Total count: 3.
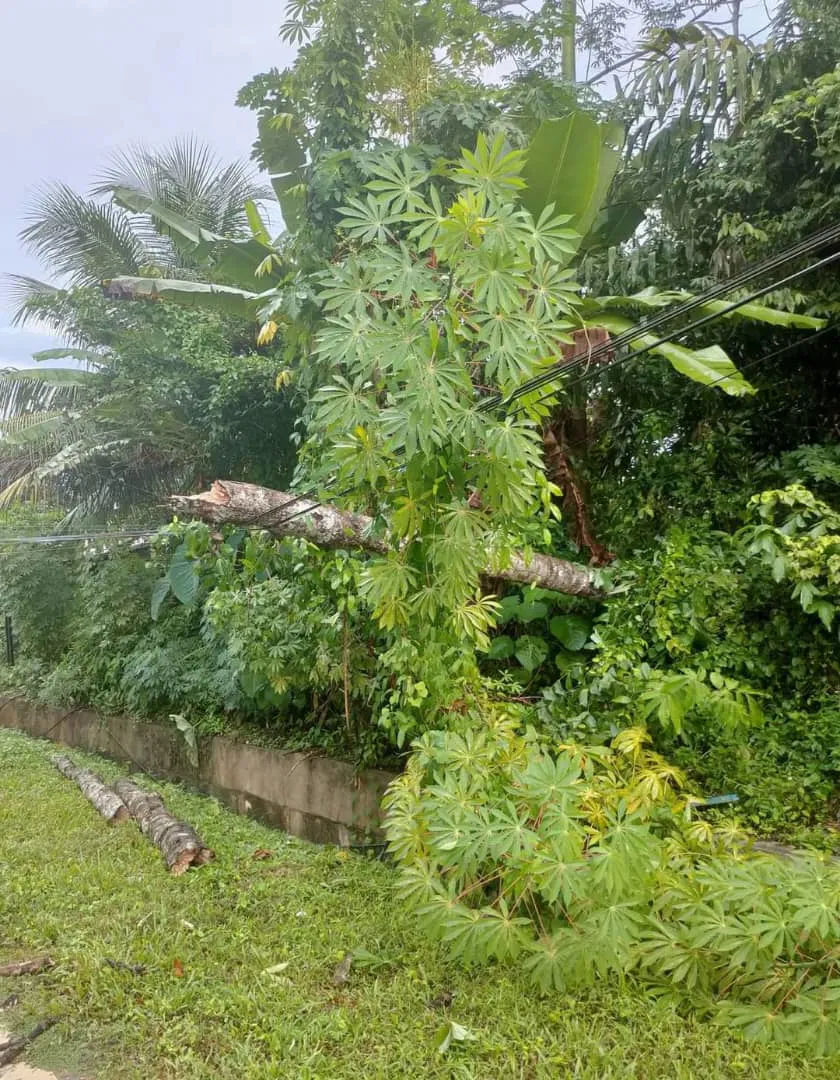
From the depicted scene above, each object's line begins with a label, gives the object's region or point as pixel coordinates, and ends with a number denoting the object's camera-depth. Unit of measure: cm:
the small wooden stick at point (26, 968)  312
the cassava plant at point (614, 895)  227
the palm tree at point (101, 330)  779
